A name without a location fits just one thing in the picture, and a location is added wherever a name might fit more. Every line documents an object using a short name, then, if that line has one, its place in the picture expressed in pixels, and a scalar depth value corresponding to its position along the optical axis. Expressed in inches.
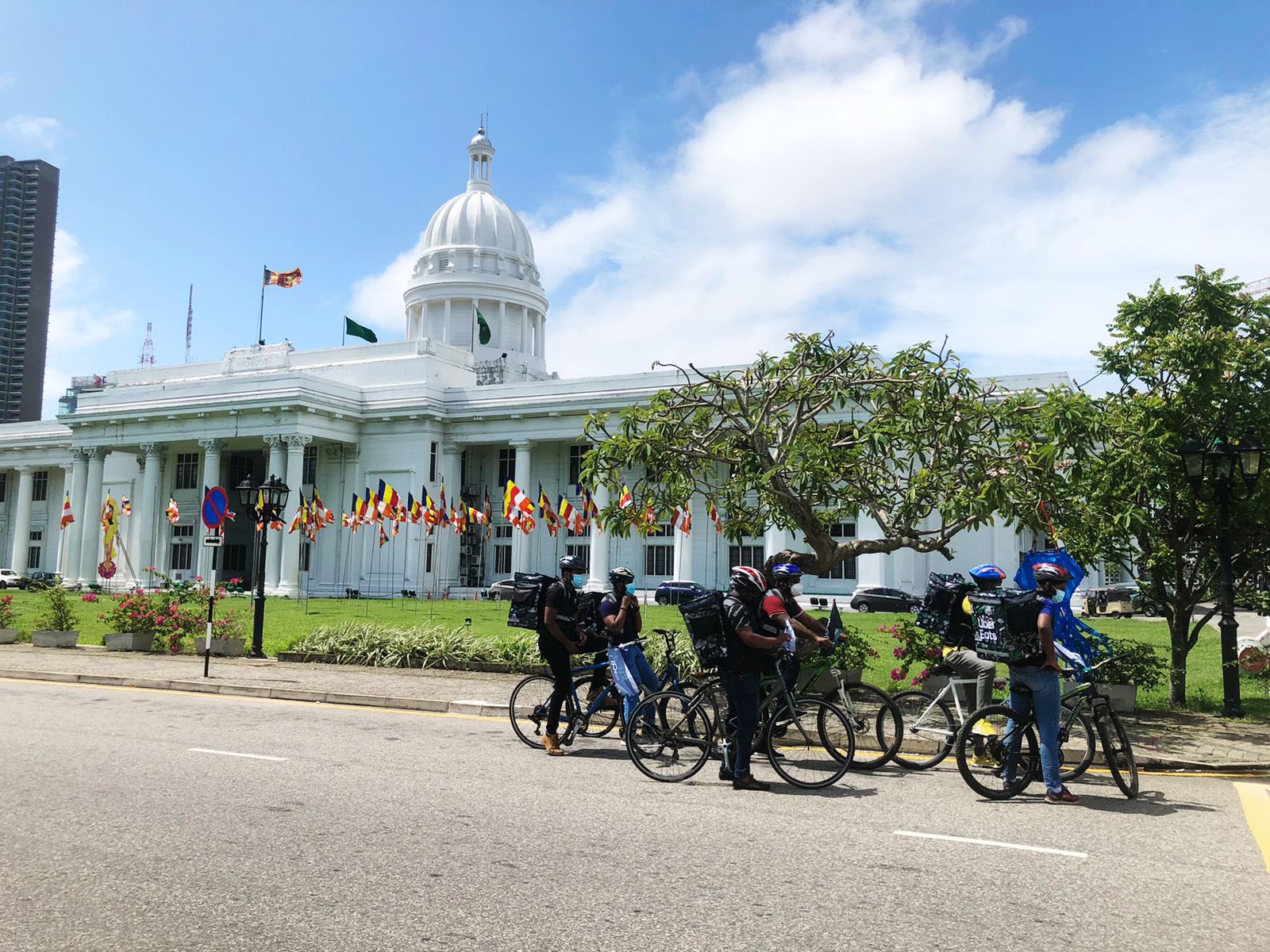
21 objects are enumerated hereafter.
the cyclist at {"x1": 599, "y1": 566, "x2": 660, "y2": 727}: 409.7
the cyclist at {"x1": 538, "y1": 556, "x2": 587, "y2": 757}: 411.5
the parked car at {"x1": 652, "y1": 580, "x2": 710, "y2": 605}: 1874.9
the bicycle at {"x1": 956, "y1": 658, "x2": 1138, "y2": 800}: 344.2
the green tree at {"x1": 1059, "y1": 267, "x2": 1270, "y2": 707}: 564.1
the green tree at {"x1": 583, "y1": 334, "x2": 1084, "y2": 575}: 532.7
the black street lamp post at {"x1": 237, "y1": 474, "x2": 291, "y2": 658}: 864.3
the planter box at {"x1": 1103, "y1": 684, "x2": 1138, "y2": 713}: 534.6
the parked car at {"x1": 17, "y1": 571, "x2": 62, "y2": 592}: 2443.4
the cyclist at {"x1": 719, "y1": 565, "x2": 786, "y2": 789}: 354.3
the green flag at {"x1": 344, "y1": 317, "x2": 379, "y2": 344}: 2768.2
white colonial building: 2274.9
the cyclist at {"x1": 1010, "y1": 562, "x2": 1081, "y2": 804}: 332.8
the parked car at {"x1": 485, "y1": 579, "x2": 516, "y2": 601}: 2078.7
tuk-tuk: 1838.1
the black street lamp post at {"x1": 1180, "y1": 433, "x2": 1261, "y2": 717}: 521.0
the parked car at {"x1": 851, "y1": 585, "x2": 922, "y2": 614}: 1887.3
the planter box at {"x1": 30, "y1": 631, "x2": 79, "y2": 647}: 935.0
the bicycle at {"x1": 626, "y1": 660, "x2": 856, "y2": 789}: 370.9
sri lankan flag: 2780.5
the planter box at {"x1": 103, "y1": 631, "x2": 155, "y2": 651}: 914.4
